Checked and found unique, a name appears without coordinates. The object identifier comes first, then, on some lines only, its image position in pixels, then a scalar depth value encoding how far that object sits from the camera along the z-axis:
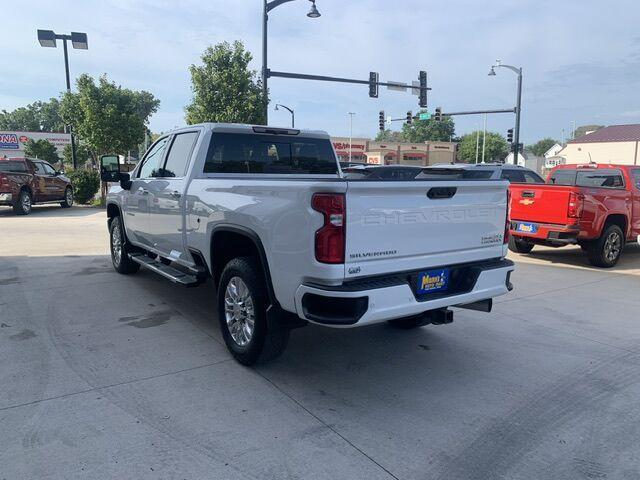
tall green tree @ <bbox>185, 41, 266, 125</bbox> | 20.70
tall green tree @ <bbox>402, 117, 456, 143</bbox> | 118.44
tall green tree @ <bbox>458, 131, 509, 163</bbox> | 98.88
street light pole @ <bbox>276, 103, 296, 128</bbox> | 39.21
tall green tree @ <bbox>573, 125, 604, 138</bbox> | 141.00
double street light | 19.30
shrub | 20.03
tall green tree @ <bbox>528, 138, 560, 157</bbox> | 163.00
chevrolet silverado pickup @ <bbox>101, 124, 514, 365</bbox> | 3.33
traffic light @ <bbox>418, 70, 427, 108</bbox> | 26.09
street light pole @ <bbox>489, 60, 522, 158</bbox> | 27.84
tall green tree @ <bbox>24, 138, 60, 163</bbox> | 50.19
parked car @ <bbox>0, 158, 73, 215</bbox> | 15.63
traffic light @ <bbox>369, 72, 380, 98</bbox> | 24.23
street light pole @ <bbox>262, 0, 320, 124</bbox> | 18.23
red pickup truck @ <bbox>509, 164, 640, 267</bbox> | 8.61
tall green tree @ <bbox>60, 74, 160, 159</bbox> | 20.59
